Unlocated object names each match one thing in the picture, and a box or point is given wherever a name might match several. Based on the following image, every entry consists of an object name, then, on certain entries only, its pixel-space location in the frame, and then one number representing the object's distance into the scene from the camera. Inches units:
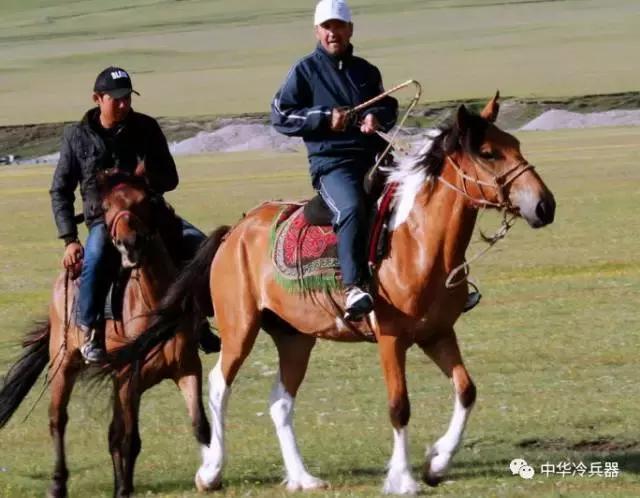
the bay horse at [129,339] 697.6
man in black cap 727.1
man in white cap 702.5
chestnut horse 662.5
